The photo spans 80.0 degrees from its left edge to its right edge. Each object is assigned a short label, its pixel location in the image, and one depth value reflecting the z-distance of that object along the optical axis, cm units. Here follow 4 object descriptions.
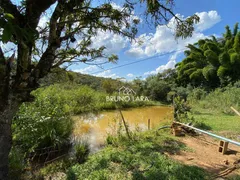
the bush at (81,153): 284
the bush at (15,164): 205
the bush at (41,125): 275
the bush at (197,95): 951
